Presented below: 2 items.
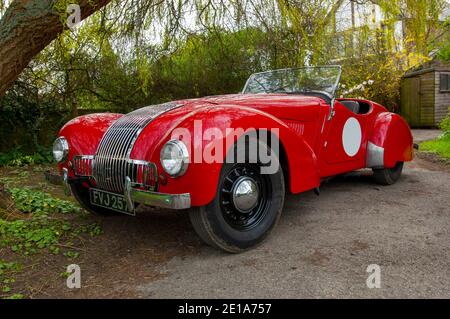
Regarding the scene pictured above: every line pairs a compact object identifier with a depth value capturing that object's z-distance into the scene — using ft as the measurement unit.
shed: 42.06
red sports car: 8.45
